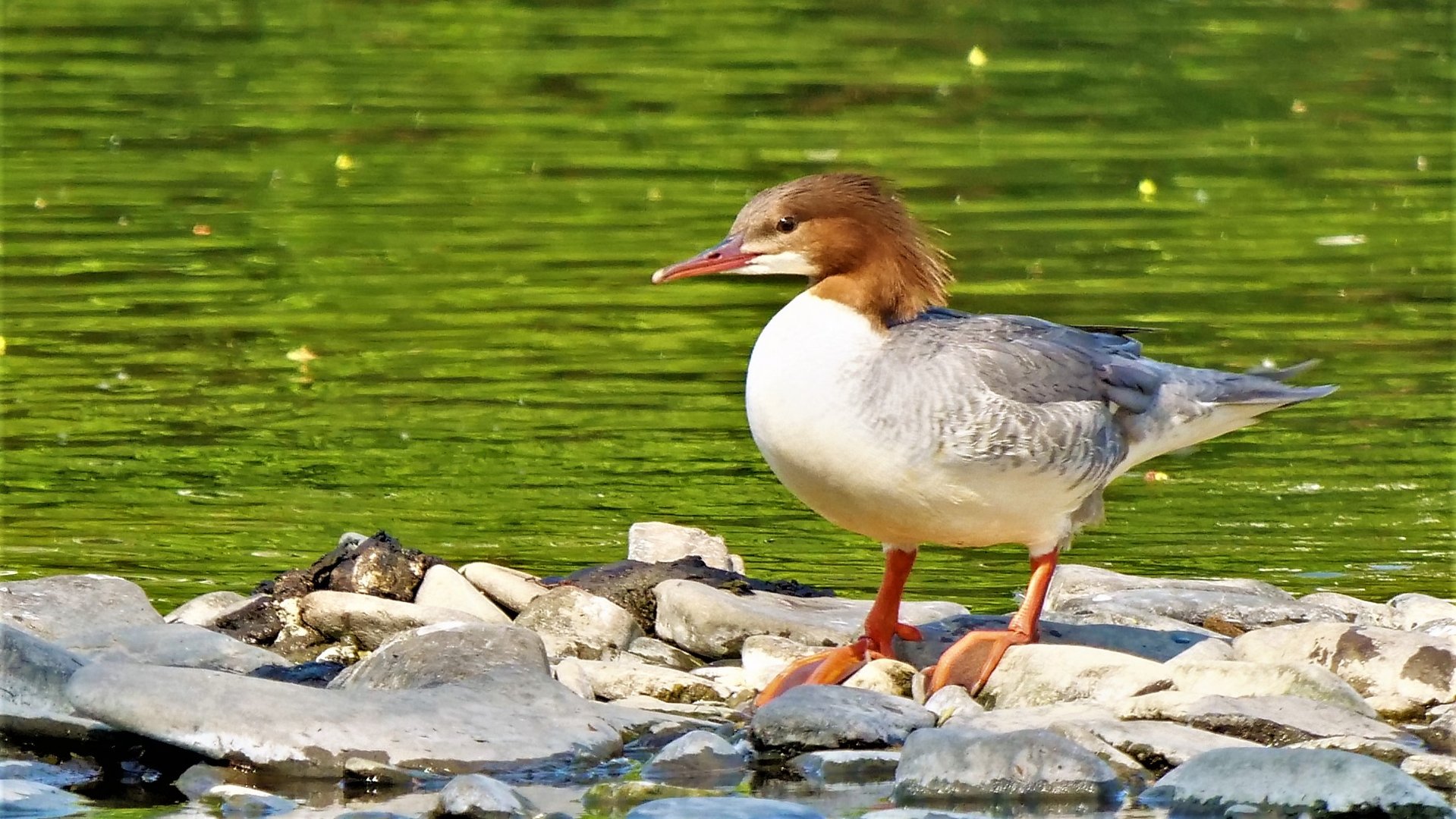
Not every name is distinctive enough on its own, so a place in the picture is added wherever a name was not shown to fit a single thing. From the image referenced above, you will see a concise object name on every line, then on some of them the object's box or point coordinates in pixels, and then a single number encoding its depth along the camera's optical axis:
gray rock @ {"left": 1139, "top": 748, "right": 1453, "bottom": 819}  11.41
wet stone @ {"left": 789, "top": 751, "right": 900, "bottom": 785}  12.41
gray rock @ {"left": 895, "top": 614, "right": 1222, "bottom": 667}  14.76
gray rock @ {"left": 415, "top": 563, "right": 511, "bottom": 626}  15.29
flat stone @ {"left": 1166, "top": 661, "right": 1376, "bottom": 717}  13.29
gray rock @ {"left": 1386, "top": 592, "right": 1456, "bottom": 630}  15.63
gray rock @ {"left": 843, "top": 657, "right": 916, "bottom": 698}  14.21
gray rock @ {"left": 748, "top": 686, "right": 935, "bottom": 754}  12.79
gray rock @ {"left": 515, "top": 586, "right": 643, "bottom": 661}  14.90
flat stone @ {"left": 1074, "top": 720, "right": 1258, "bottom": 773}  12.42
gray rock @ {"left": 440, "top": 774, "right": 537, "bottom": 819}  11.27
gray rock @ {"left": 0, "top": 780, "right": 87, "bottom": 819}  11.44
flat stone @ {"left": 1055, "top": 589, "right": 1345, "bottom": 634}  15.62
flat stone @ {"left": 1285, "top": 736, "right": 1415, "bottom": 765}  12.58
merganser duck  13.44
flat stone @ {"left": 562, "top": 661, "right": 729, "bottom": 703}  13.97
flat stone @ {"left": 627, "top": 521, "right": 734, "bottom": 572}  16.69
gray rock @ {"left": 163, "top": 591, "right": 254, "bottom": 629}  15.32
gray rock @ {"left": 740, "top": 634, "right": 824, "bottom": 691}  14.50
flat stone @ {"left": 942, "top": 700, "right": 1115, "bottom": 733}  12.91
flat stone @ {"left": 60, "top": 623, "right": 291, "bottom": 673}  14.05
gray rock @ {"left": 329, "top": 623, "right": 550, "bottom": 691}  13.27
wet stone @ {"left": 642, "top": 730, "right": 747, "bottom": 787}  12.34
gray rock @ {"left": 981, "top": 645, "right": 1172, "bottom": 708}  13.54
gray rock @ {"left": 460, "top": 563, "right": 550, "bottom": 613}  15.61
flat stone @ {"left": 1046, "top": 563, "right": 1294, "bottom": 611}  16.11
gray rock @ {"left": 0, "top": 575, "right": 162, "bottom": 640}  15.04
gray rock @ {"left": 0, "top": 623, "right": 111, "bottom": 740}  12.52
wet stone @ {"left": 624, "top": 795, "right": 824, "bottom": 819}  11.34
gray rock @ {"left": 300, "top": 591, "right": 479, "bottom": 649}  14.86
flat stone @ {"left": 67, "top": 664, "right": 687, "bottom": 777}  12.11
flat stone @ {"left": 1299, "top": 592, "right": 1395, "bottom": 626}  15.87
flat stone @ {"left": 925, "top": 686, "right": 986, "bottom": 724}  13.49
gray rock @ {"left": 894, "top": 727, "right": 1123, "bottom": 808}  11.90
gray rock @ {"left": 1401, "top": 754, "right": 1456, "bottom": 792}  12.21
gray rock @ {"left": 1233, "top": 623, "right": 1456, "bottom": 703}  13.86
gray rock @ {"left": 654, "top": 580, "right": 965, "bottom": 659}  15.05
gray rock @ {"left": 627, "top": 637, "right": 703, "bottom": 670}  14.98
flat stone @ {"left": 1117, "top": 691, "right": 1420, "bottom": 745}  12.80
